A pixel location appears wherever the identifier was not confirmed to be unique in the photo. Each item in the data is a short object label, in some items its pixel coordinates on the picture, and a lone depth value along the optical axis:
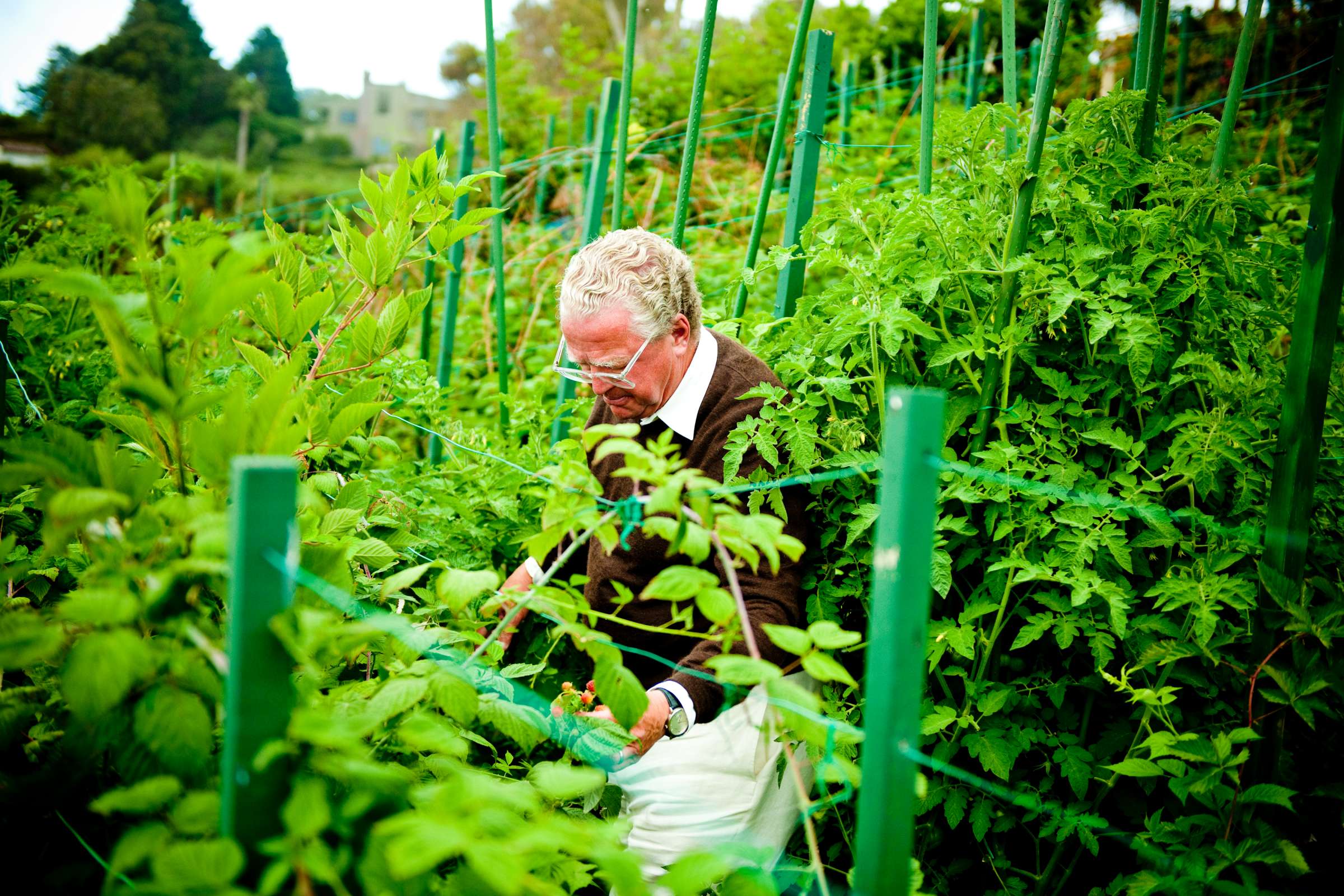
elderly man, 1.87
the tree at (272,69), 33.81
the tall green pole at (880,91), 6.74
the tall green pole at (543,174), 5.58
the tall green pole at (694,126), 2.42
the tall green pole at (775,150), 2.47
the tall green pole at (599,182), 3.22
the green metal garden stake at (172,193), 5.01
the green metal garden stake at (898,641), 0.95
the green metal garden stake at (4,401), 1.87
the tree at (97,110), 23.91
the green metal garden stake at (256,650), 0.90
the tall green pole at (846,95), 6.07
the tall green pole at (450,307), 3.28
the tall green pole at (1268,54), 6.23
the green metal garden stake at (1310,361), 1.54
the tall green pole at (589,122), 6.64
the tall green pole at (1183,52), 5.80
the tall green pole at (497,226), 2.98
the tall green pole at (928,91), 2.10
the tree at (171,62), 27.00
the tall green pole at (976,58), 5.09
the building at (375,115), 37.75
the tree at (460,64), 27.45
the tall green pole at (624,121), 2.66
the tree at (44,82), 23.95
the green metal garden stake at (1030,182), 1.69
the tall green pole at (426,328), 3.86
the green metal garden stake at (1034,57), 5.59
